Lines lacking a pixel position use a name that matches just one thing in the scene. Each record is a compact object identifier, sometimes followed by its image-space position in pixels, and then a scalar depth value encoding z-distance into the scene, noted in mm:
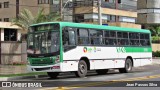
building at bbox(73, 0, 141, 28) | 53781
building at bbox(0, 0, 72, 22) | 56531
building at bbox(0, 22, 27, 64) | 39125
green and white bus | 22297
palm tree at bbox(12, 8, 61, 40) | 41656
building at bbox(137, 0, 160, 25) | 72688
